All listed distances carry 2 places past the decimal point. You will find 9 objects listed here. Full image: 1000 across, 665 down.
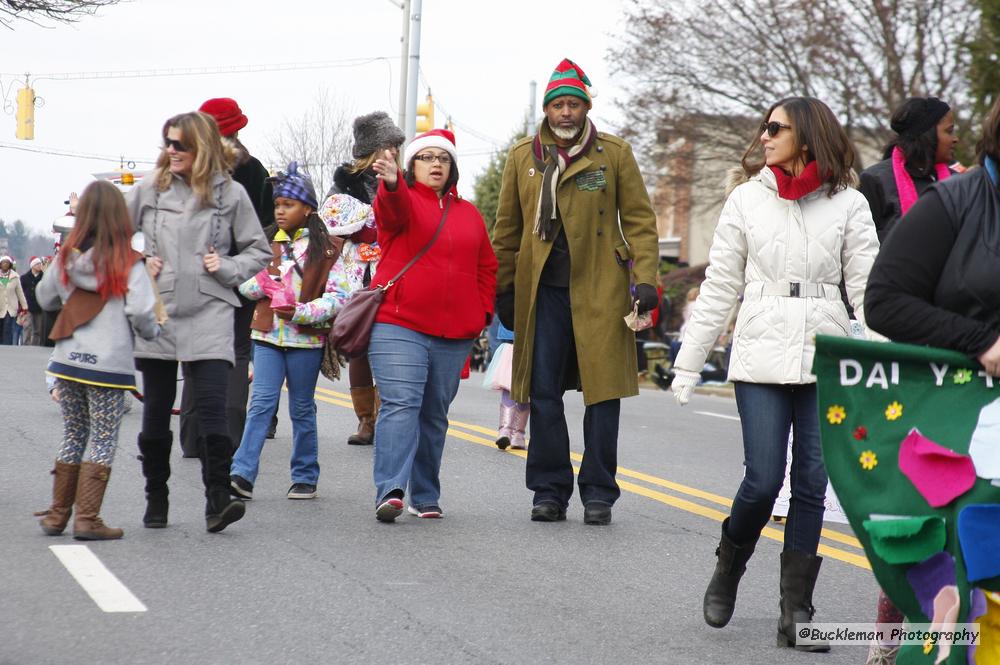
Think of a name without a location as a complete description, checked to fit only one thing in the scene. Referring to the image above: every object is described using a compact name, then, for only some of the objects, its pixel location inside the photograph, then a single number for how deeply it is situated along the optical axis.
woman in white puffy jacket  8.74
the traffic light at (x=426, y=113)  50.95
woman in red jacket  12.39
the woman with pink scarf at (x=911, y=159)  11.84
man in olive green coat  12.82
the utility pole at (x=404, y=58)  55.11
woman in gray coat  11.50
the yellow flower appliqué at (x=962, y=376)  5.89
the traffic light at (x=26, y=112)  54.24
